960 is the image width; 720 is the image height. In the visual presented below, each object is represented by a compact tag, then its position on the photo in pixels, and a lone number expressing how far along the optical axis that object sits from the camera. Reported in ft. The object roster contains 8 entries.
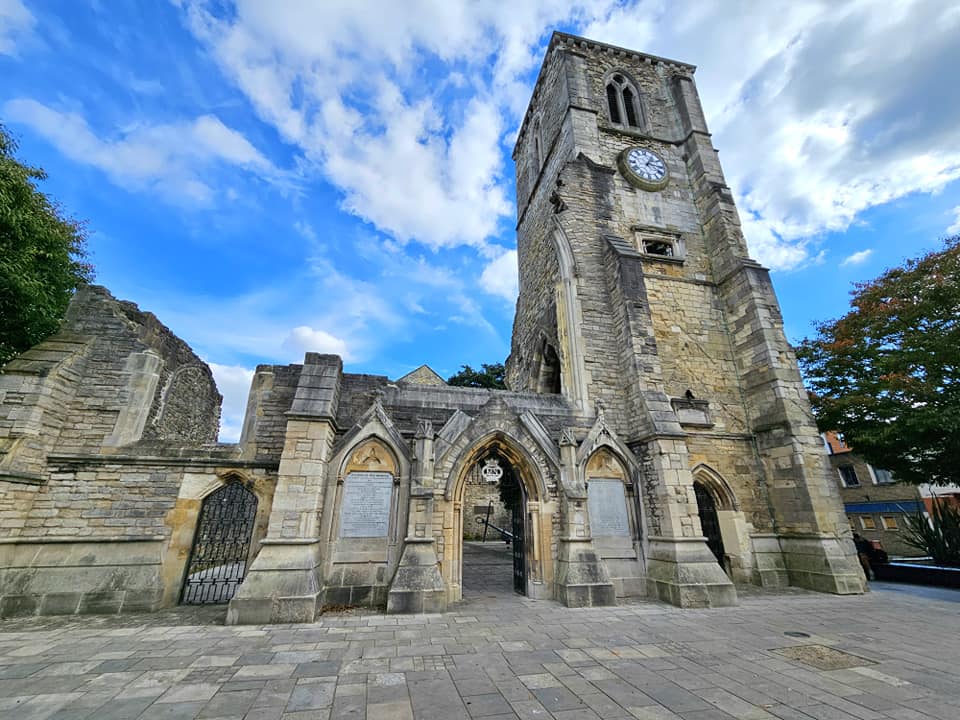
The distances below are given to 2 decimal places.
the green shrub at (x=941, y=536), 34.73
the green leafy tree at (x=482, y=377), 112.16
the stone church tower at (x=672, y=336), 29.50
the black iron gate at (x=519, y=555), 27.96
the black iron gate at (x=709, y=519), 33.39
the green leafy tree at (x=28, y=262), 25.53
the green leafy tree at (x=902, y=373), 33.22
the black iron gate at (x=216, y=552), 25.63
